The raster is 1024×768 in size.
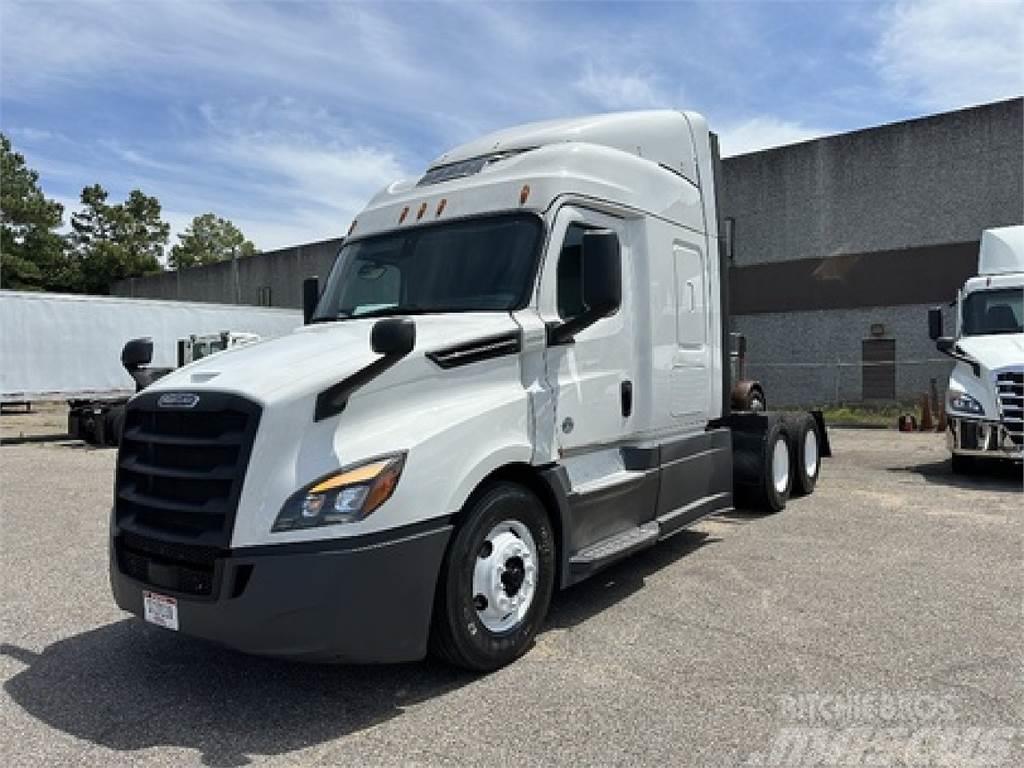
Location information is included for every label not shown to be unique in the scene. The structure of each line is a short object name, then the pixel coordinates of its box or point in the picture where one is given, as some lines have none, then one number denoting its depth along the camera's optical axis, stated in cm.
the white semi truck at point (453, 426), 368
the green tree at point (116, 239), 5528
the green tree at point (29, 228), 5062
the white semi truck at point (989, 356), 971
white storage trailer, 1992
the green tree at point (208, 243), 6719
